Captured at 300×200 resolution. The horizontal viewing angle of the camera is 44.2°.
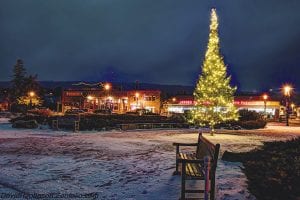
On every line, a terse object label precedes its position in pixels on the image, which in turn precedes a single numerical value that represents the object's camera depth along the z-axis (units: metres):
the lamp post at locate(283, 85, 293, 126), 51.31
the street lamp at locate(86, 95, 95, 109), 90.35
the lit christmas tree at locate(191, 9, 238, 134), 30.28
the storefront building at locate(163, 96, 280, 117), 80.94
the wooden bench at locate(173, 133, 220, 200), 7.16
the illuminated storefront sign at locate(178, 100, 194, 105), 88.41
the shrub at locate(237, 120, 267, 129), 37.25
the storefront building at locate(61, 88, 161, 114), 88.12
